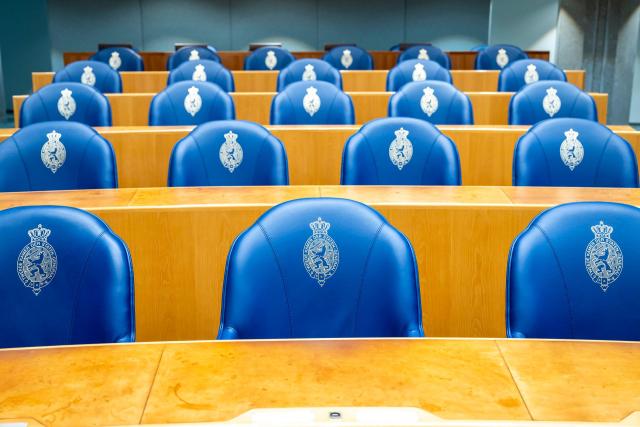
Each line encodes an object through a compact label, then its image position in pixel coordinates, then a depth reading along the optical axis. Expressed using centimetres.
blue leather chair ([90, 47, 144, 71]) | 848
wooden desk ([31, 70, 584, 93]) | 691
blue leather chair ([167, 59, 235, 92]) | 615
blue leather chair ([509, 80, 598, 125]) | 437
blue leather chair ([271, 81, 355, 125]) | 445
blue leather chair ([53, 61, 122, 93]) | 617
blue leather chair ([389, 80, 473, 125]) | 439
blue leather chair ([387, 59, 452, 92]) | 619
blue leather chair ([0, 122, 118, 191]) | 298
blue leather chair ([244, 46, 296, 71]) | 817
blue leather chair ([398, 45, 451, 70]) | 834
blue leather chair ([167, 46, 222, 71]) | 816
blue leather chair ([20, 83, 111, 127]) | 433
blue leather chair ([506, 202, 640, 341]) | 183
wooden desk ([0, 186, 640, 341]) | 238
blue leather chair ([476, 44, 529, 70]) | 826
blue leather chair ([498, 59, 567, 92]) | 623
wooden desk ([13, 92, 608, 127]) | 526
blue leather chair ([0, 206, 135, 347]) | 182
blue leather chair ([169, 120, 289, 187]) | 298
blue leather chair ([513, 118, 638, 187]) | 304
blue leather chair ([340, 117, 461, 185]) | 307
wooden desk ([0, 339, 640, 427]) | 121
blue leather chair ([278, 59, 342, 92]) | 619
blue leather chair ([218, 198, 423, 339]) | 182
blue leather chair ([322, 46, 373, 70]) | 840
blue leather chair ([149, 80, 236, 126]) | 446
